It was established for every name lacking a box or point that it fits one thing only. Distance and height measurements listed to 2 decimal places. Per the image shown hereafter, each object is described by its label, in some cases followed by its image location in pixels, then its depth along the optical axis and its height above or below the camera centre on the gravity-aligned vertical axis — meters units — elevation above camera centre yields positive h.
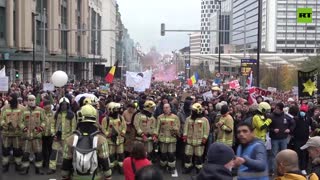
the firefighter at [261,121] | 12.23 -0.99
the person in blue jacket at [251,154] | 6.39 -0.91
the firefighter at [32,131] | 12.53 -1.26
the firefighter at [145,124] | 12.89 -1.12
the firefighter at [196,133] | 12.59 -1.31
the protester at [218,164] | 5.09 -0.82
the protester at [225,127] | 12.52 -1.14
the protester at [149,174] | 4.27 -0.76
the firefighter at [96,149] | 6.96 -0.93
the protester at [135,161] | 6.54 -1.01
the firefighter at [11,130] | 12.45 -1.24
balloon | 19.34 -0.11
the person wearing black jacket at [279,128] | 12.76 -1.19
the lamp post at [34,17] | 46.09 +5.06
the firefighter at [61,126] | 12.27 -1.14
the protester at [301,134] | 12.95 -1.36
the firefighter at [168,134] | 12.90 -1.35
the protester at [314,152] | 5.91 -0.82
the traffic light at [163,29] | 36.63 +3.13
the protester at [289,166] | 5.37 -0.87
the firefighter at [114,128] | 12.41 -1.18
